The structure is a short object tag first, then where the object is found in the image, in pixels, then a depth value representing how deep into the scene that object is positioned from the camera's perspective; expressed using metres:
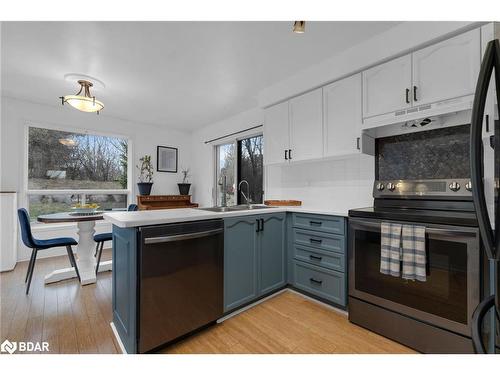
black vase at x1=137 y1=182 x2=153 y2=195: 4.38
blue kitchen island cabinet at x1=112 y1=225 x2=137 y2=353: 1.44
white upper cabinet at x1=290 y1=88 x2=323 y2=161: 2.50
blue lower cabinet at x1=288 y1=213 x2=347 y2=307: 2.06
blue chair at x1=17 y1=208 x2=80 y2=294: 2.47
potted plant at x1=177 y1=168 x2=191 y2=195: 4.99
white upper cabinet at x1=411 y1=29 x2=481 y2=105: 1.59
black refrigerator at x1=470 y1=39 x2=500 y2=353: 0.67
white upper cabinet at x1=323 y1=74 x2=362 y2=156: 2.18
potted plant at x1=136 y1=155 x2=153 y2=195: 4.45
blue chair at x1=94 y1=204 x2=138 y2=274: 2.97
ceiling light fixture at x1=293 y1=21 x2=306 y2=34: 1.45
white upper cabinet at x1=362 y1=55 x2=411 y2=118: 1.89
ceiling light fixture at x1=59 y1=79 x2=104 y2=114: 2.54
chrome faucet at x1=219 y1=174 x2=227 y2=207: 2.70
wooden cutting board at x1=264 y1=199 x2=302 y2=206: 2.92
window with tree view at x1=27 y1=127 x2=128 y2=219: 3.73
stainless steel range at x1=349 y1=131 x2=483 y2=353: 1.40
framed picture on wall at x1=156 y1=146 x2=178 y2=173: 4.86
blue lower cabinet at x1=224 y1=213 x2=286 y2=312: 1.98
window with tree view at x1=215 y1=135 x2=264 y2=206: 3.81
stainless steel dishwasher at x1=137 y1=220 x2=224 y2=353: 1.47
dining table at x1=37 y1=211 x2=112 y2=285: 2.71
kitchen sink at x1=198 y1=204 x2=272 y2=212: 2.45
